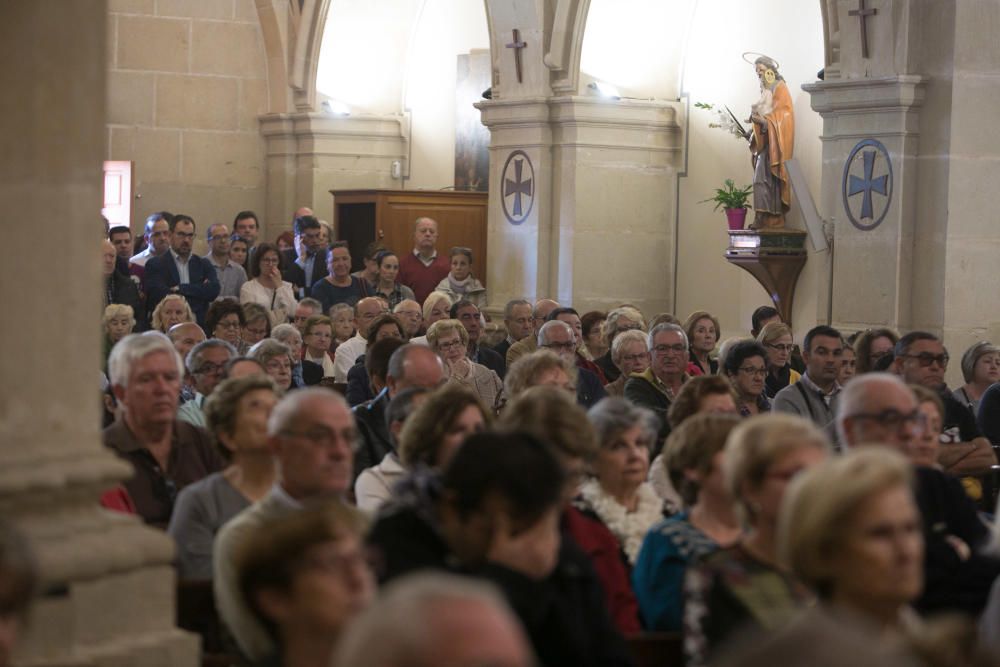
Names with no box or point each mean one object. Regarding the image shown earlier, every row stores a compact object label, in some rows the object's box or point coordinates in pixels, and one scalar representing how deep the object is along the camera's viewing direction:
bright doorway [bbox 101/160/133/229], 22.39
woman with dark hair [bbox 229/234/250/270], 17.82
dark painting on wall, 22.52
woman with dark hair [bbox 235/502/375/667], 3.76
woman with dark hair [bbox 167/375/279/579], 6.13
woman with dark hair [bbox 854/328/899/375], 12.24
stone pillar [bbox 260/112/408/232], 23.39
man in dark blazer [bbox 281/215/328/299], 18.58
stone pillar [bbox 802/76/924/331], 15.24
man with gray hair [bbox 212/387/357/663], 5.45
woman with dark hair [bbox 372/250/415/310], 16.69
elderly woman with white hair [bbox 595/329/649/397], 11.69
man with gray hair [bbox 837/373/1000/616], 6.00
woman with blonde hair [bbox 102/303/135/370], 12.56
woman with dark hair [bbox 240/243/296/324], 16.44
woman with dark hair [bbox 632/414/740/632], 5.57
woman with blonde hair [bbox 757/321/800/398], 12.73
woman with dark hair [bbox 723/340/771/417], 10.57
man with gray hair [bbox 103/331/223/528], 6.97
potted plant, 18.34
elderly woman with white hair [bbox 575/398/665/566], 6.39
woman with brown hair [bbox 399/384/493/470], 5.92
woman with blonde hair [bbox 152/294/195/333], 12.82
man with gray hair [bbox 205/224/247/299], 17.13
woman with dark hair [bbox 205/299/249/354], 12.65
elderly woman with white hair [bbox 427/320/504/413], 11.69
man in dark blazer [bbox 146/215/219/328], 16.14
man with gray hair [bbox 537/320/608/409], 12.20
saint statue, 17.81
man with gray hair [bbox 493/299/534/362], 14.85
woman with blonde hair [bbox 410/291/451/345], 15.03
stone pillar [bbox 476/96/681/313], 19.04
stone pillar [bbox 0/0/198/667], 4.84
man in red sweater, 18.79
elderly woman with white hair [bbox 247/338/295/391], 10.25
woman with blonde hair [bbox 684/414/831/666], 4.47
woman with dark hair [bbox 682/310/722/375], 13.24
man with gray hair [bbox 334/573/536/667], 2.39
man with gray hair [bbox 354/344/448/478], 8.55
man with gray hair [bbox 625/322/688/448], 10.86
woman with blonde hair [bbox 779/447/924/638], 4.06
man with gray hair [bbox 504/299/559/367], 13.30
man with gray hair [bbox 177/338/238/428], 9.37
